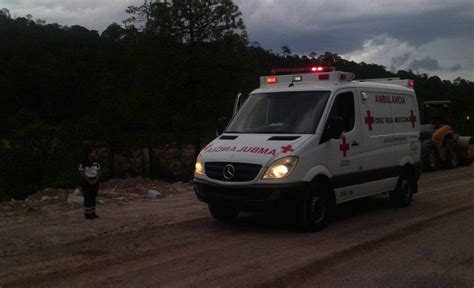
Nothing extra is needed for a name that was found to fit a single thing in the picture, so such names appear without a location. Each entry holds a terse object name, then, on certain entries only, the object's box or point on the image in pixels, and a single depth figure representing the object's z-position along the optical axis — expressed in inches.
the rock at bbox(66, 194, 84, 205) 493.7
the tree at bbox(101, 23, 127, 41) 2215.3
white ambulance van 329.7
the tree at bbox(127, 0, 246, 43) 992.2
